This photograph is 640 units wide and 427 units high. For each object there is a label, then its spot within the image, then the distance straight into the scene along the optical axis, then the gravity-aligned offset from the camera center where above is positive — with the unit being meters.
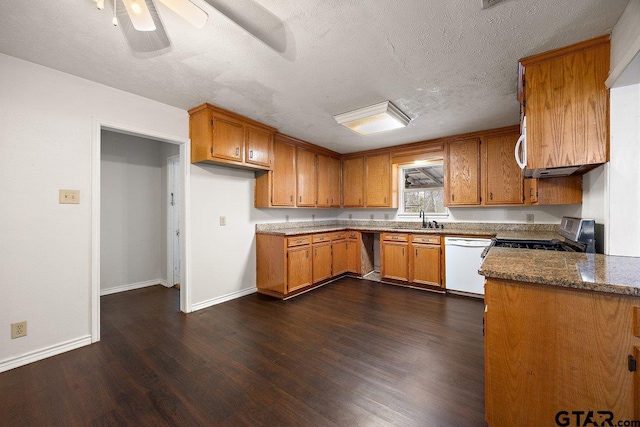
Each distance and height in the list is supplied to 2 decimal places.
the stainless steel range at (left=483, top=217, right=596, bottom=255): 1.84 -0.22
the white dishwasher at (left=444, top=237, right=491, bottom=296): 3.43 -0.69
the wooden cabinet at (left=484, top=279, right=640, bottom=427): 1.05 -0.63
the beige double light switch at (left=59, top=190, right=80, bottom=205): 2.22 +0.14
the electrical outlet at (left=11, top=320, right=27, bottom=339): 1.99 -0.92
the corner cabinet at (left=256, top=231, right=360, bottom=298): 3.51 -0.72
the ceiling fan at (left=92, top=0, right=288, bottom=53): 1.26 +1.18
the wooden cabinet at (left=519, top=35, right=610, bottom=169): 1.68 +0.75
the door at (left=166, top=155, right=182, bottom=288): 4.06 -0.24
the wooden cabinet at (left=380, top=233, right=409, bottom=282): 4.03 -0.69
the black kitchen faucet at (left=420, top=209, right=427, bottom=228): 4.42 -0.09
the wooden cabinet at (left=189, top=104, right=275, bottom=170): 2.91 +0.91
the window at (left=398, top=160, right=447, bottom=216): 4.43 +0.45
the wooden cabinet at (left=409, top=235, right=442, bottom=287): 3.73 -0.71
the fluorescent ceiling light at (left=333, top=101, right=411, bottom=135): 2.81 +1.11
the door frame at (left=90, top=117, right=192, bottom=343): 2.38 +0.03
